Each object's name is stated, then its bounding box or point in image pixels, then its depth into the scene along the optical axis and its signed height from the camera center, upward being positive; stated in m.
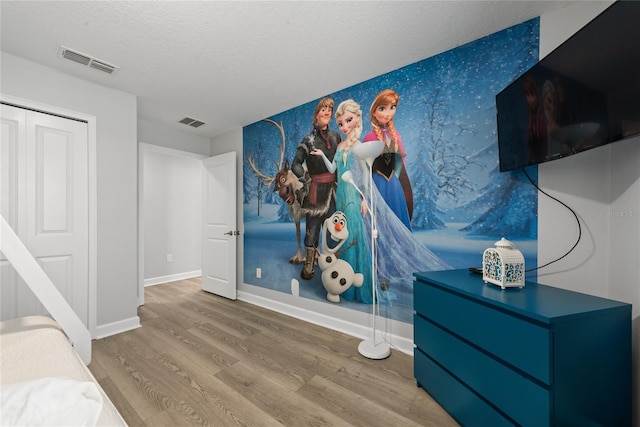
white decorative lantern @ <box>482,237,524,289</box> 1.38 -0.28
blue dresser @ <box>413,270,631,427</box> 1.03 -0.62
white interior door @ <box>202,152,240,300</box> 3.64 -0.20
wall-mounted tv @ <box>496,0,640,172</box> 1.03 +0.56
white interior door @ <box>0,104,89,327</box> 2.08 +0.10
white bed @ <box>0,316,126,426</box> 0.54 -0.53
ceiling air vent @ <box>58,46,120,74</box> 2.03 +1.22
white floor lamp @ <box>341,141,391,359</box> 2.06 -0.44
